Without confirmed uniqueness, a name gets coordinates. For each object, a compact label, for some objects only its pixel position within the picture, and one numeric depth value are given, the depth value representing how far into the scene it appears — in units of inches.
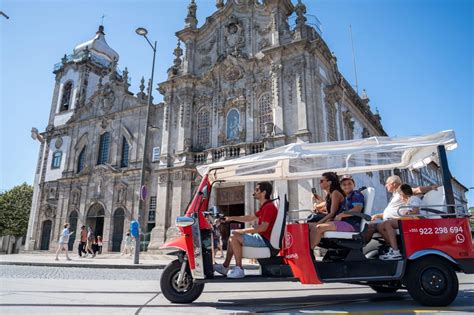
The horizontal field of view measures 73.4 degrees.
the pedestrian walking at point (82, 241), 781.3
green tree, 1536.7
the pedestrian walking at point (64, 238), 621.3
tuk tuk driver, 190.4
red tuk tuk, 179.5
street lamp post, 519.2
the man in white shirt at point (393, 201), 200.4
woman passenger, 186.1
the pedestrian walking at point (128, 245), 799.0
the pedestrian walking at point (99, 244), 895.1
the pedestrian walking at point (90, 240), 824.3
